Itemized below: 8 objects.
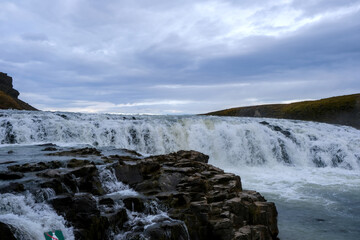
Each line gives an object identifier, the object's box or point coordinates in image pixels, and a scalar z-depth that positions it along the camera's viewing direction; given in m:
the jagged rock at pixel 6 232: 6.38
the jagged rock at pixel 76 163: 11.14
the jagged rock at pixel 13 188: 8.14
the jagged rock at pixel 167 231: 7.75
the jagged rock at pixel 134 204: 8.89
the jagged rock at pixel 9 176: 9.27
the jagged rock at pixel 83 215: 7.63
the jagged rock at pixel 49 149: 15.85
